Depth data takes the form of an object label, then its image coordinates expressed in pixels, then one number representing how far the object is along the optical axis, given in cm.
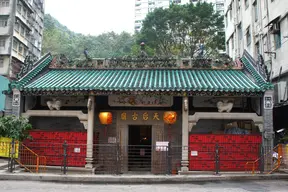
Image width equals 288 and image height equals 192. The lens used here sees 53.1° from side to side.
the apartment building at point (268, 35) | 1557
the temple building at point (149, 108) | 1180
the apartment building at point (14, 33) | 3231
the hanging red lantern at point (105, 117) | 1280
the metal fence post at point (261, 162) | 1098
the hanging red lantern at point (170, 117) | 1245
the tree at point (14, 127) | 1153
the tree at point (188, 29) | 3378
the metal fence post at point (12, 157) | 1045
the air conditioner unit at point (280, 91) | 1521
